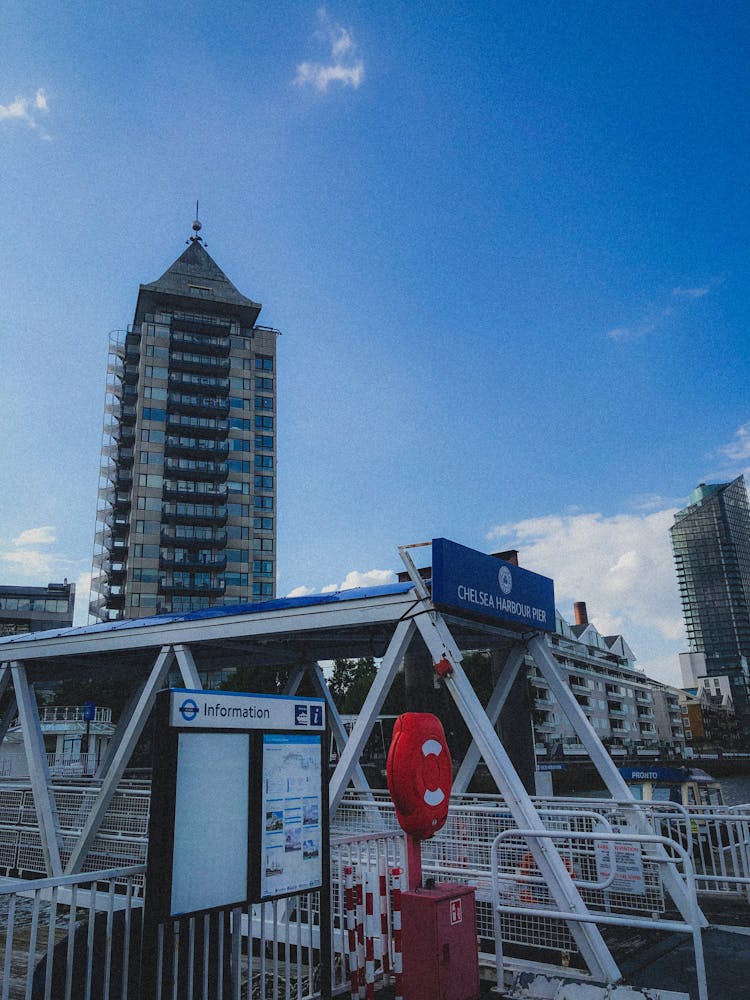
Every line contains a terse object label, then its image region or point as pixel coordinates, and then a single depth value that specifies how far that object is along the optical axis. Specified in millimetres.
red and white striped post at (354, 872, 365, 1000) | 6516
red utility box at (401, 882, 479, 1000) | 5863
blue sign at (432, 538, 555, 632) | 8039
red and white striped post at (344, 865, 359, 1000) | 6227
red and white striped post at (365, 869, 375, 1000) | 6336
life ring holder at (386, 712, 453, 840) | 6113
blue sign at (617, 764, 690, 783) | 16812
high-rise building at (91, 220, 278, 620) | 77812
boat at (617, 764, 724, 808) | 15960
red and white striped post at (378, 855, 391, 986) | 6863
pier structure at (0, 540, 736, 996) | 7293
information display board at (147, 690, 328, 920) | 4520
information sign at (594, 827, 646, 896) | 8469
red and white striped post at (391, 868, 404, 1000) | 6680
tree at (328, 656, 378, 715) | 67312
